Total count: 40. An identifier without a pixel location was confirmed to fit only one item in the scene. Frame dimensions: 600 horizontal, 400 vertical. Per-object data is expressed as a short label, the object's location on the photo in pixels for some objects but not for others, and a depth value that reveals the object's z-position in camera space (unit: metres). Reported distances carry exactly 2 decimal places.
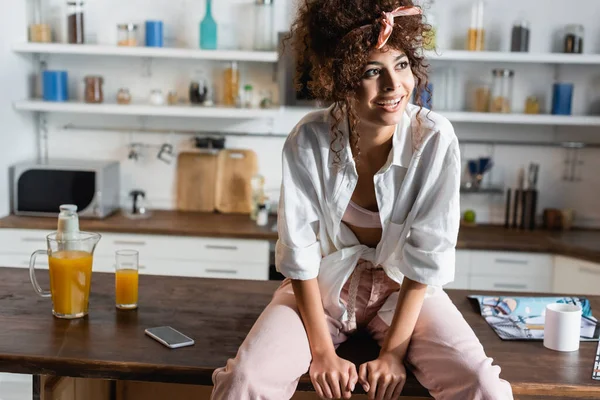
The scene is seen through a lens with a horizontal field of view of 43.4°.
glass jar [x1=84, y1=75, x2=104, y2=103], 3.94
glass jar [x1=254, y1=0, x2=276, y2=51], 3.88
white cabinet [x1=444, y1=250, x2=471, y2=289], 3.60
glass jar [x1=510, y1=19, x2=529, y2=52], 3.78
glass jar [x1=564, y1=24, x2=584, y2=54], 3.79
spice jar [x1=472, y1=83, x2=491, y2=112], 3.87
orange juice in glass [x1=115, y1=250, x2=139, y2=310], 1.96
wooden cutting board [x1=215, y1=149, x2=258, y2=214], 4.07
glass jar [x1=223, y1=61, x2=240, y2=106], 3.92
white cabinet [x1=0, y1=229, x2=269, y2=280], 3.64
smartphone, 1.74
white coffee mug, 1.76
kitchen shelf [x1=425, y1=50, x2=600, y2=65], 3.70
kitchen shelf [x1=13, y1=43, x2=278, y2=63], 3.75
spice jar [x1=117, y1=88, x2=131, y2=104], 3.96
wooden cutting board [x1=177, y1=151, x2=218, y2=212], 4.08
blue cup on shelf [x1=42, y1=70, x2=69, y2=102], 3.92
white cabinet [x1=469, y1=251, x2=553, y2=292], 3.59
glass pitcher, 1.89
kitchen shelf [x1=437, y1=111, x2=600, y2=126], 3.74
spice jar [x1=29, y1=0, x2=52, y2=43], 3.92
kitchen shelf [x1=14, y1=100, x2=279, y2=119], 3.79
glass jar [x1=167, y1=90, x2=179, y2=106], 3.97
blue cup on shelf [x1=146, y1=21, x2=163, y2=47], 3.86
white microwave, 3.77
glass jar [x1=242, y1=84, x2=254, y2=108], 3.94
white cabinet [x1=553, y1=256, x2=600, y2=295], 3.42
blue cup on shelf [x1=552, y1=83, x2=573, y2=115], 3.80
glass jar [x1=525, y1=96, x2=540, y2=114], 3.90
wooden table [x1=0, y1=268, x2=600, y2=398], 1.63
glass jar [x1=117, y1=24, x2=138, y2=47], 3.86
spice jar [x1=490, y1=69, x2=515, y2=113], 3.85
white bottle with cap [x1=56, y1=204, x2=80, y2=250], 1.91
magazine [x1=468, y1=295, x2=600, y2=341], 1.88
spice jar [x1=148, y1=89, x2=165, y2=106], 3.93
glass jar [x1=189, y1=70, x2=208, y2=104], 3.90
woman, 1.62
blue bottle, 3.84
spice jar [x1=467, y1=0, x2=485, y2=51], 3.81
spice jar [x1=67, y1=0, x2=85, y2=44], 3.85
